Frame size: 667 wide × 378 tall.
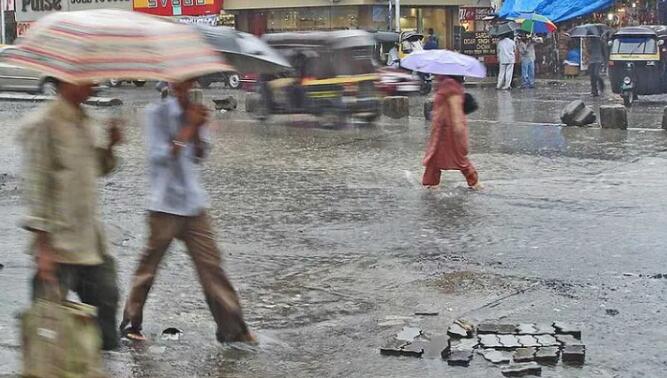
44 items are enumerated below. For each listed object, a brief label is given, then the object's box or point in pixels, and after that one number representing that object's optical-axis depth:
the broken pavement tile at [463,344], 6.00
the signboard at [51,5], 41.84
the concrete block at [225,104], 23.02
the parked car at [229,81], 31.34
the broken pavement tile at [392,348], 5.92
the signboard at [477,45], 33.84
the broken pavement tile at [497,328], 6.22
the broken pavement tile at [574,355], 5.73
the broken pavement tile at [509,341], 5.97
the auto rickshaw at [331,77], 18.27
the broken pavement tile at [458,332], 6.21
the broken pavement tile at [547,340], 5.95
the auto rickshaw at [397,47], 28.25
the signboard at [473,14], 38.53
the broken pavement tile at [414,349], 5.88
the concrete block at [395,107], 20.55
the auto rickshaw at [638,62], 22.98
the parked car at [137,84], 35.74
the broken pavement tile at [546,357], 5.75
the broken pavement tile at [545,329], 6.18
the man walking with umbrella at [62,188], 4.52
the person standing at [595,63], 25.66
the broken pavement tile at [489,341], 6.01
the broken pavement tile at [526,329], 6.19
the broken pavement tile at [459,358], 5.73
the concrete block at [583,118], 18.19
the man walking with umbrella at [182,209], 5.71
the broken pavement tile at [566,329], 6.15
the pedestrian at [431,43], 31.80
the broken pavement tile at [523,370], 5.54
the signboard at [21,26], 44.28
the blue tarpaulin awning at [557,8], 32.03
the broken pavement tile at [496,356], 5.77
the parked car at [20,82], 28.69
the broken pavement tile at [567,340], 5.91
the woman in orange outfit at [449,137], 11.55
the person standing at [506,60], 28.88
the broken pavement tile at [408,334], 6.12
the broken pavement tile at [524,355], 5.71
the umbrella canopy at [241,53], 5.89
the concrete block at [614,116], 17.36
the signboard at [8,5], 45.69
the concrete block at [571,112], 18.27
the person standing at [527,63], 29.75
